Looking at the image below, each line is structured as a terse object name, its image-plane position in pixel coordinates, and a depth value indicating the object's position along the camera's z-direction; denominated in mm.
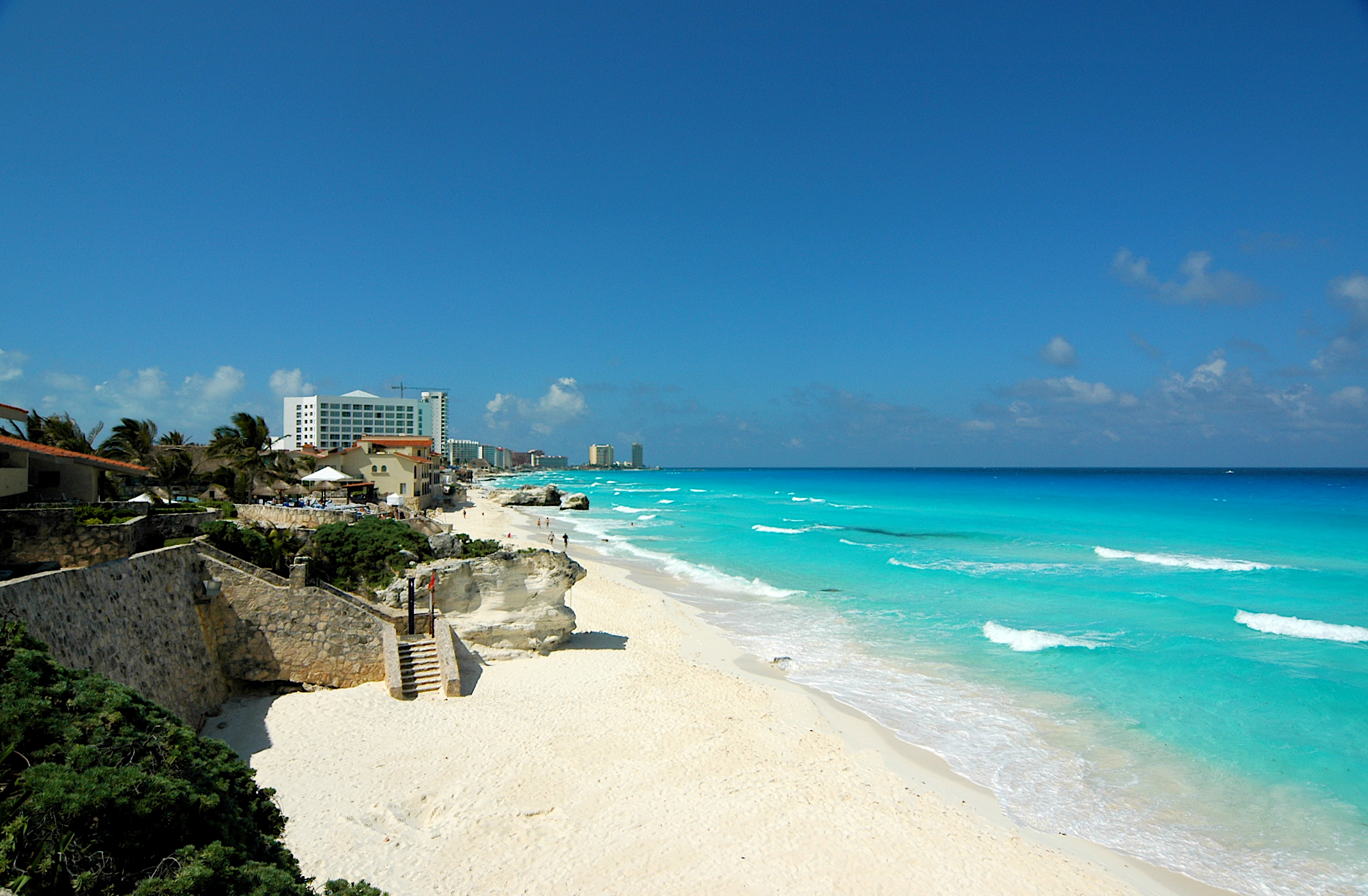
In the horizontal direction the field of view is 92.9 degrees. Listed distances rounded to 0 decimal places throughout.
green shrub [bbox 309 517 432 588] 16594
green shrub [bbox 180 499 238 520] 18859
